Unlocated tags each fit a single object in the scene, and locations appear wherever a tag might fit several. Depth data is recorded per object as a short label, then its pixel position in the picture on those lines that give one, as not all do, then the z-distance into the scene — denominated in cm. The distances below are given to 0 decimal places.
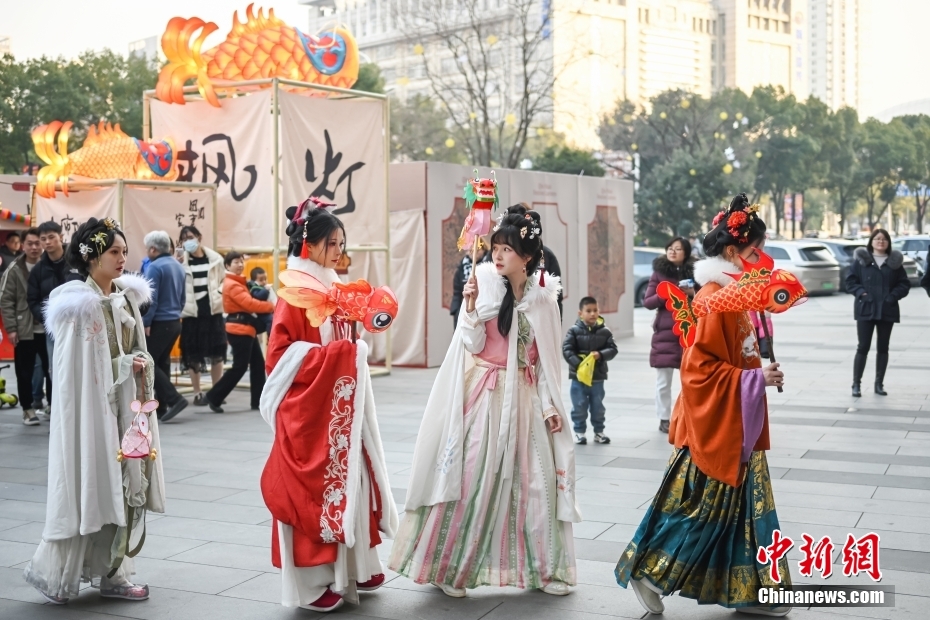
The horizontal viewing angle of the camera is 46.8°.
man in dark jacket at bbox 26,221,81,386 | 838
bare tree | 2561
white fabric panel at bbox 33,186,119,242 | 1036
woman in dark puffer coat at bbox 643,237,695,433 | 800
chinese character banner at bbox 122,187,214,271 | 1045
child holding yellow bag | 779
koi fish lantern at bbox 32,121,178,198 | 1061
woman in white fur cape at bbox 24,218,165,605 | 430
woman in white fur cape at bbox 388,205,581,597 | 434
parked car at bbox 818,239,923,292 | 2647
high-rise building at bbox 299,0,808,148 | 7188
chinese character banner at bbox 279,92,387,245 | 1073
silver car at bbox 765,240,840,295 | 2473
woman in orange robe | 392
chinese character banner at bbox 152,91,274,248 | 1072
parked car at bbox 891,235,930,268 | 2950
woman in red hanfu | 411
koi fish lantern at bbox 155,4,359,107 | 1079
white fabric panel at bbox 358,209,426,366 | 1250
